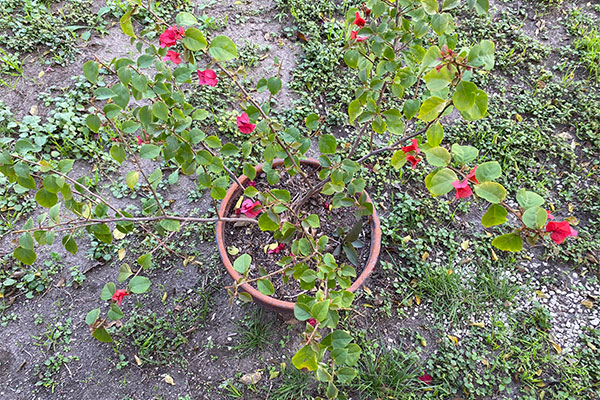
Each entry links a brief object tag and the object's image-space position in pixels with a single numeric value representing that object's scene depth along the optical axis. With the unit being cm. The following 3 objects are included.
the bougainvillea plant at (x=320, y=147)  117
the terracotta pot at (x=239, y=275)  206
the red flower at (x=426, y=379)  222
